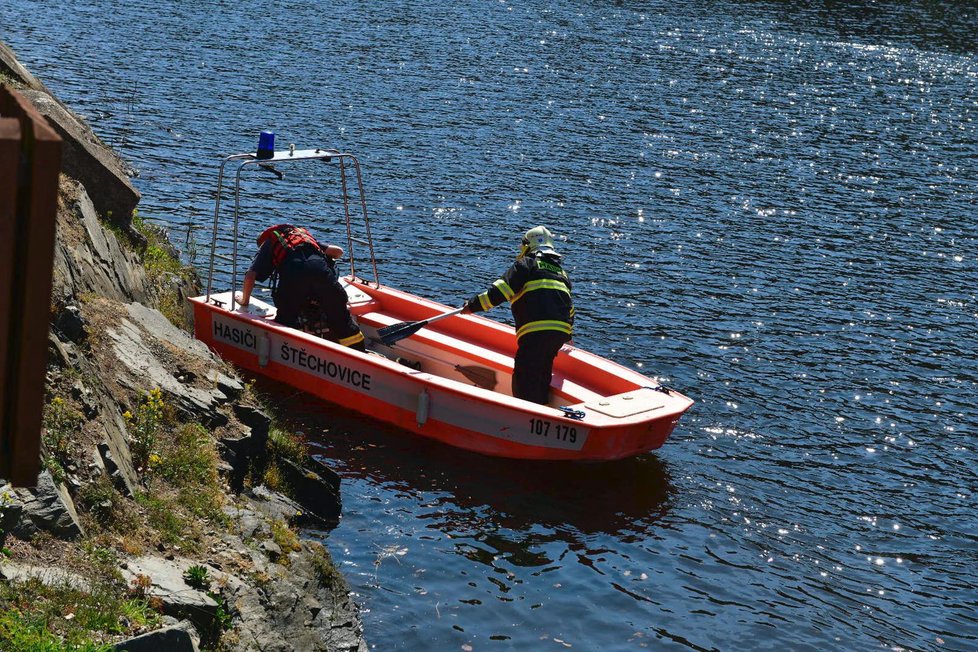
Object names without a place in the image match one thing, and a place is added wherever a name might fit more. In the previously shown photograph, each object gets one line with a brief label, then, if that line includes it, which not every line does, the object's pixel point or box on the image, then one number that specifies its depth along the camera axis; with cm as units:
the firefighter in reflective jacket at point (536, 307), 2452
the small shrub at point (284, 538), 1716
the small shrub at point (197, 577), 1412
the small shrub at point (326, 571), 1730
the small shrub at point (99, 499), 1422
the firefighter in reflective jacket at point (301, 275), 2571
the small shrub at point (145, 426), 1652
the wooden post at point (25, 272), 574
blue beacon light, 2563
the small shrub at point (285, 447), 2008
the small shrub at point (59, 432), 1405
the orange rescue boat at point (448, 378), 2326
